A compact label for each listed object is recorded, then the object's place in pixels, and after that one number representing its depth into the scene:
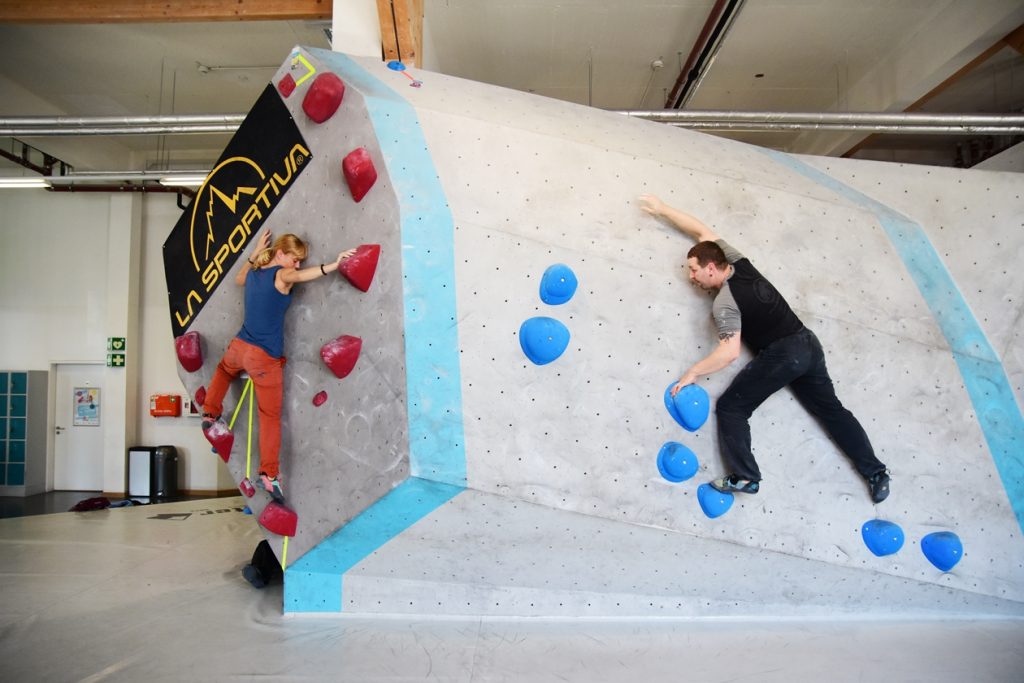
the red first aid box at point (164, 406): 9.62
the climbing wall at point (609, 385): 3.03
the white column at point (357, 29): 4.89
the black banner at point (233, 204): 3.50
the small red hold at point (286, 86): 3.46
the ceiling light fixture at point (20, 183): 7.68
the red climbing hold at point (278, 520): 3.40
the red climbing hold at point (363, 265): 3.07
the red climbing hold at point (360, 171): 3.09
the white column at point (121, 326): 9.48
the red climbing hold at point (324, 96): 3.22
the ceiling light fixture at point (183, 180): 7.48
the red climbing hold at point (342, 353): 3.12
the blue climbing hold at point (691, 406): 3.18
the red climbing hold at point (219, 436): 3.55
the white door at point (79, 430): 9.69
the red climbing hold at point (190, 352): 3.71
